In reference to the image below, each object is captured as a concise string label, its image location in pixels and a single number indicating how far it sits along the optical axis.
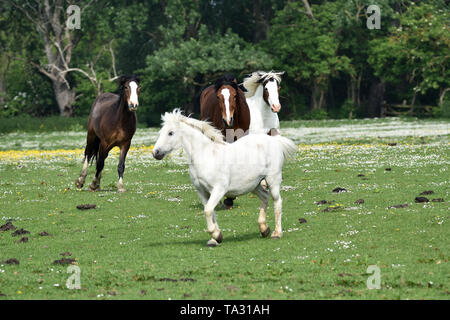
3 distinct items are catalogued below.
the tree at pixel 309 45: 71.50
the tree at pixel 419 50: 66.06
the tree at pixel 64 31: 71.69
